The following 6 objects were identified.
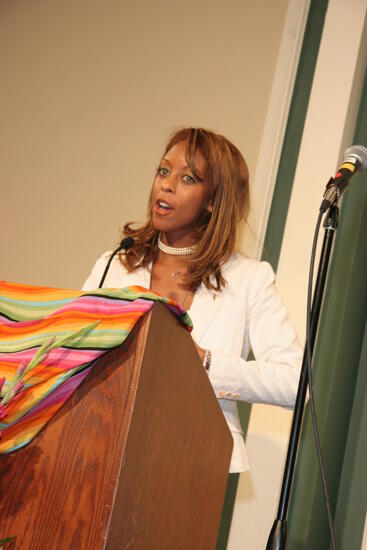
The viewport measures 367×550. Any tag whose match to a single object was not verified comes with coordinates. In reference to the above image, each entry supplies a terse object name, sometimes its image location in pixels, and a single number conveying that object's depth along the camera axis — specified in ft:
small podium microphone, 11.99
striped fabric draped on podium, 9.47
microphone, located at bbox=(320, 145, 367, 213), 11.53
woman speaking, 12.65
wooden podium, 9.01
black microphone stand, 11.36
